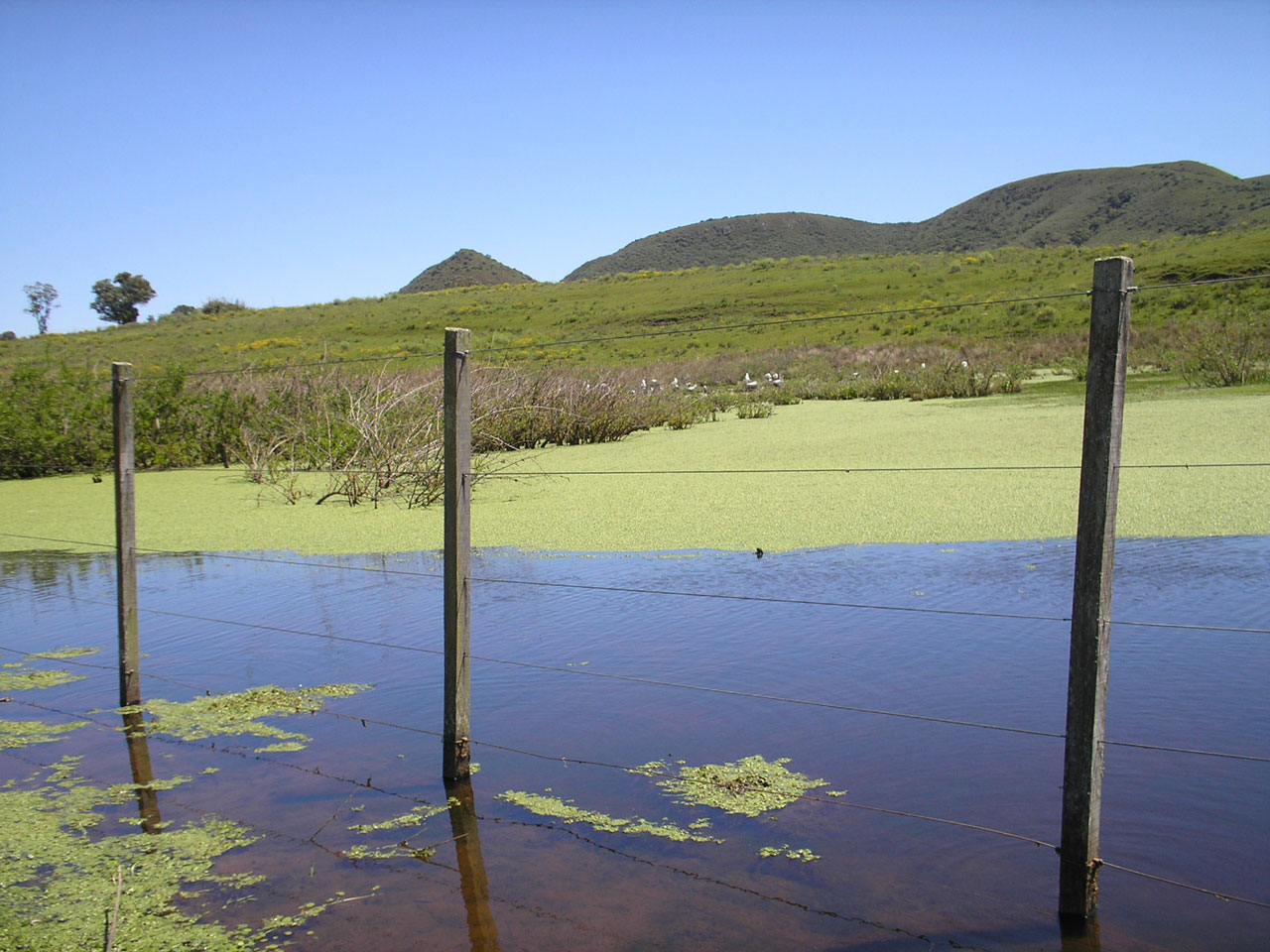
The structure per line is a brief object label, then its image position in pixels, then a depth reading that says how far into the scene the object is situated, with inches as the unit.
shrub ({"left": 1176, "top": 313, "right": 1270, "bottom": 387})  624.7
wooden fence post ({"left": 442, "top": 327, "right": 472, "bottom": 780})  145.7
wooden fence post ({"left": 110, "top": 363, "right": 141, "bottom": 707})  188.5
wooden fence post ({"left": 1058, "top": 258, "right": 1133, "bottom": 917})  101.1
